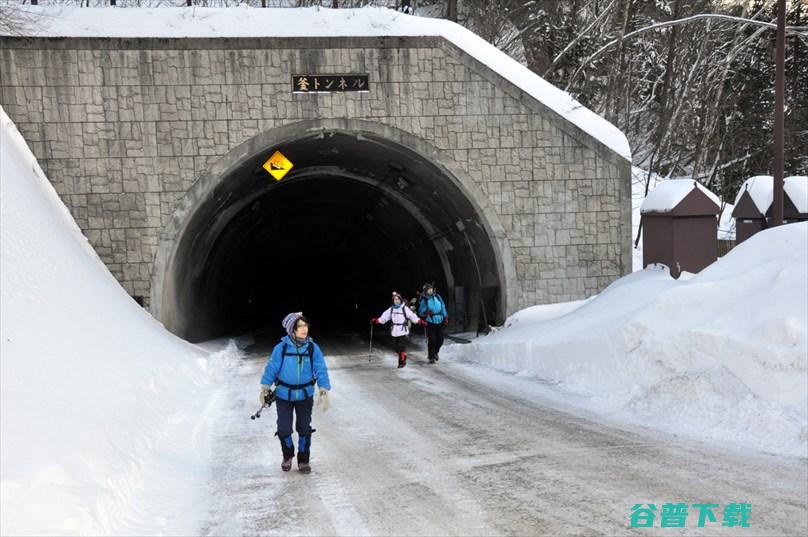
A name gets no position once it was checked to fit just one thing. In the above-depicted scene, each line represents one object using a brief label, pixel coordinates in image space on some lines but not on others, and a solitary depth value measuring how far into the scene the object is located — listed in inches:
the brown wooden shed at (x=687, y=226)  602.2
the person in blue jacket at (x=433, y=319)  668.1
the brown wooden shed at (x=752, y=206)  748.6
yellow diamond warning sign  755.4
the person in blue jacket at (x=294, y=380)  310.3
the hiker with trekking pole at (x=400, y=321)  645.3
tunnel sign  697.0
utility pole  568.1
